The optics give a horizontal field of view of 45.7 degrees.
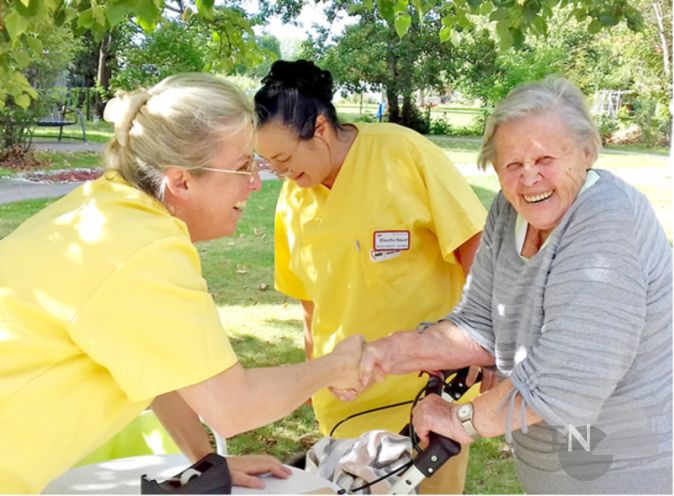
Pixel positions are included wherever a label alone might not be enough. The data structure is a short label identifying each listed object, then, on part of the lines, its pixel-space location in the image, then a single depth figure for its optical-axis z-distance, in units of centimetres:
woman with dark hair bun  282
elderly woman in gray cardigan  188
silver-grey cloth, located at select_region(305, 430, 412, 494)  226
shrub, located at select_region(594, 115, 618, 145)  2253
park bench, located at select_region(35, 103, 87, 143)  1897
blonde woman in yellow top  166
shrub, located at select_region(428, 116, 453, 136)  2572
